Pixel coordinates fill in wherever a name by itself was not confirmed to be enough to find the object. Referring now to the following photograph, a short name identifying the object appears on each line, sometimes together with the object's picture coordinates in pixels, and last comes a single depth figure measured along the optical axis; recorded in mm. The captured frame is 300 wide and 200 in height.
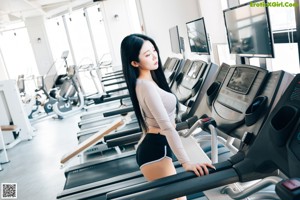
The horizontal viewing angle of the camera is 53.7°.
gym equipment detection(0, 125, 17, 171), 4678
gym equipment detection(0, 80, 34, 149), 5595
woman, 1484
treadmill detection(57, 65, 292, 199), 1523
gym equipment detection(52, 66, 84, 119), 7227
